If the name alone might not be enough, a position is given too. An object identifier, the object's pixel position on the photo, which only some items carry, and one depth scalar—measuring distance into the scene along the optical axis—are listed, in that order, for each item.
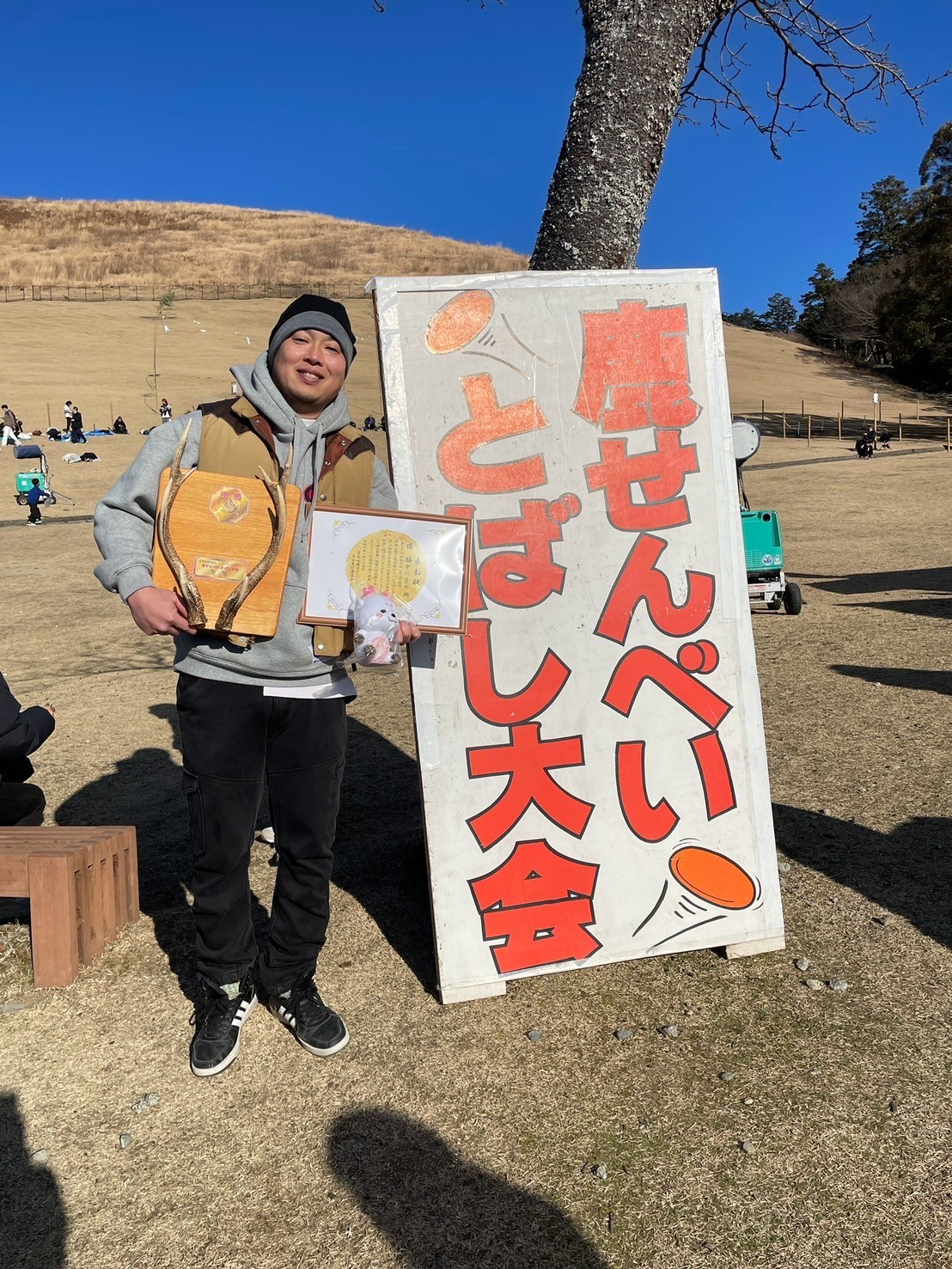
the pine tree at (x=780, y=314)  121.50
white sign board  3.06
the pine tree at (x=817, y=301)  85.62
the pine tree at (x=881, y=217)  85.12
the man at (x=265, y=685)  2.63
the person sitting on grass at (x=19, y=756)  3.78
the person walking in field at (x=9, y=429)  30.03
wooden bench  3.23
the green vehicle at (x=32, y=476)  19.38
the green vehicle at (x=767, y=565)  9.51
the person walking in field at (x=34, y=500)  19.11
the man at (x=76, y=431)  30.42
